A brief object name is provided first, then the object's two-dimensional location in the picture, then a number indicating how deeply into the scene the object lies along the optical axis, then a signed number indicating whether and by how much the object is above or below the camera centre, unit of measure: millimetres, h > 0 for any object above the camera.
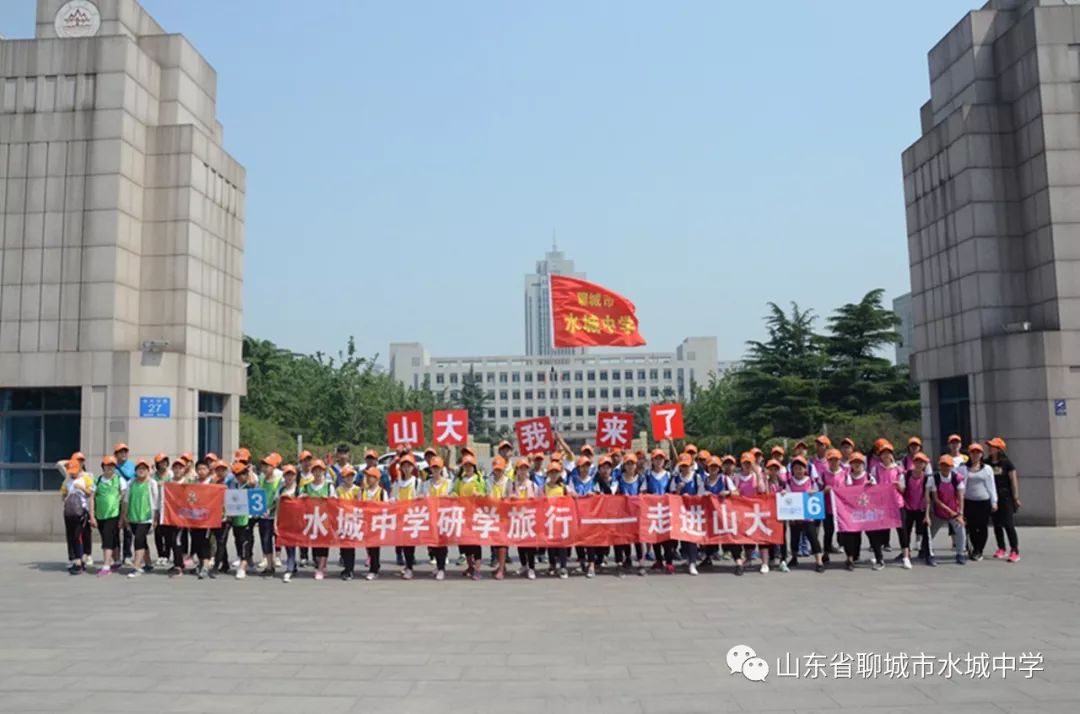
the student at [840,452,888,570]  12594 -1430
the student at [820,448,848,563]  12789 -623
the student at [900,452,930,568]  12719 -955
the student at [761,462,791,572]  13031 -705
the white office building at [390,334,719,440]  125875 +8341
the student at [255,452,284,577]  12883 -973
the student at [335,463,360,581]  13023 -667
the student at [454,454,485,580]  12779 -629
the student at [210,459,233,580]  13062 -1279
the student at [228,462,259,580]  12898 -1201
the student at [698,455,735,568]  13000 -631
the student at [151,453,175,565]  13375 -1274
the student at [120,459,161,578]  13078 -919
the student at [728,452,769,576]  12962 -643
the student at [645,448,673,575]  12992 -636
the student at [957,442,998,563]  12750 -873
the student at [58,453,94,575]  13102 -921
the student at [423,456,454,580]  13164 -632
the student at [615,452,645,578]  13039 -701
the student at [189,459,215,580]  12888 -1539
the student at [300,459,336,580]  13047 -627
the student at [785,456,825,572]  12619 -764
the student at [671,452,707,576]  13127 -618
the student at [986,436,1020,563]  12750 -911
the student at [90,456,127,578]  13125 -901
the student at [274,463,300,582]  12859 -618
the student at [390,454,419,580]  13078 -632
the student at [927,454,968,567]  12828 -951
